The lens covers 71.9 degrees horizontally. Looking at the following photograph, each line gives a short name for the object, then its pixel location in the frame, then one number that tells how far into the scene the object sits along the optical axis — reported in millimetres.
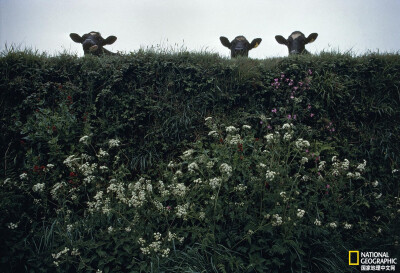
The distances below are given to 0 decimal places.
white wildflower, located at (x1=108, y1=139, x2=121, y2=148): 3818
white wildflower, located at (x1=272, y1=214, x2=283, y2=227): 2765
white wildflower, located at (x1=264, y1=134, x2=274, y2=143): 3428
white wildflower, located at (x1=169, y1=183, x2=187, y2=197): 3059
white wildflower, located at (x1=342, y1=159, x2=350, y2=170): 3435
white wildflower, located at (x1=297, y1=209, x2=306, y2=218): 2783
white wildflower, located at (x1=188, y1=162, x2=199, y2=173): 3194
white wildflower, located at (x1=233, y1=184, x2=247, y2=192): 3156
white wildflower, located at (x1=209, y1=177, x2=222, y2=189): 2863
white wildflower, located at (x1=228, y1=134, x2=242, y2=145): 3385
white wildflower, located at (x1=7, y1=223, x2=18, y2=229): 3166
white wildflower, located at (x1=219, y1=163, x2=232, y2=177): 2885
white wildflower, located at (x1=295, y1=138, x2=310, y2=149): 3217
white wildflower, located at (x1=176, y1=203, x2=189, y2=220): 2902
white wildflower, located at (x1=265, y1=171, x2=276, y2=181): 2959
